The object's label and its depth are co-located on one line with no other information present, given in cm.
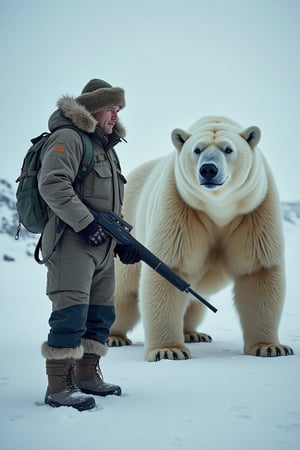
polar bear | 476
